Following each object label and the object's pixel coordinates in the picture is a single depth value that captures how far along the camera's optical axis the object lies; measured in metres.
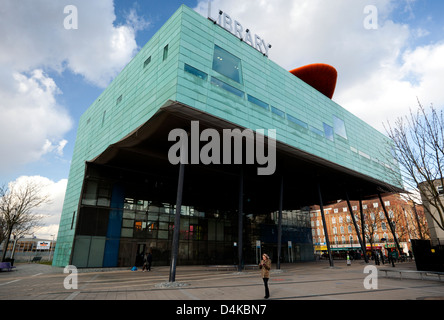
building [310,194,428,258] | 60.97
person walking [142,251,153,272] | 21.64
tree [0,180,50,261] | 28.14
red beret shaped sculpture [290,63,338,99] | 35.75
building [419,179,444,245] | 26.91
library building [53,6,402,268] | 19.33
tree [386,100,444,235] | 10.88
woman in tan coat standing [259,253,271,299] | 9.27
